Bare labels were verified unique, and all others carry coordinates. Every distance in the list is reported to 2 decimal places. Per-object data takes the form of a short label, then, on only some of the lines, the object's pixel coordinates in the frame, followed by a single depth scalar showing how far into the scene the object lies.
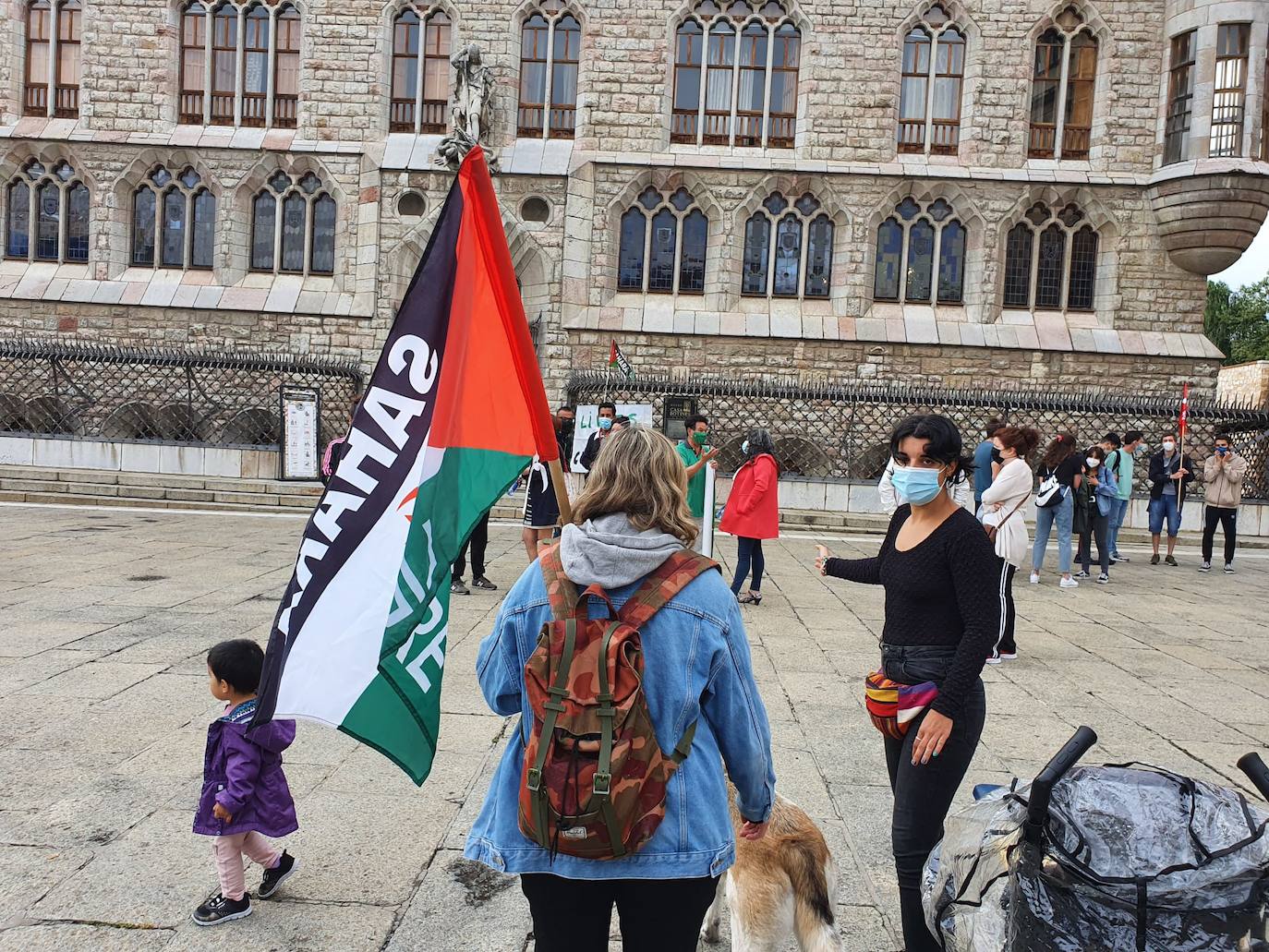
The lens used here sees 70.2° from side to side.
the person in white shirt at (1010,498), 6.82
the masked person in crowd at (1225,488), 11.90
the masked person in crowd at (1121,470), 11.93
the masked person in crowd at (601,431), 12.60
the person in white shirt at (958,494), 5.31
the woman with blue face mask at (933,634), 2.56
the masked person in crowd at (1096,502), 10.91
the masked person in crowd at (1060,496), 10.26
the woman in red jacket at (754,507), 8.20
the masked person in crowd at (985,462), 10.37
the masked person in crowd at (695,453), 9.95
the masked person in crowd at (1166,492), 12.63
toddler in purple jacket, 2.85
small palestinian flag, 18.36
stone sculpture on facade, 18.87
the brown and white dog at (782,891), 2.40
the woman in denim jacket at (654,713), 1.82
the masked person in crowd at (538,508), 8.09
